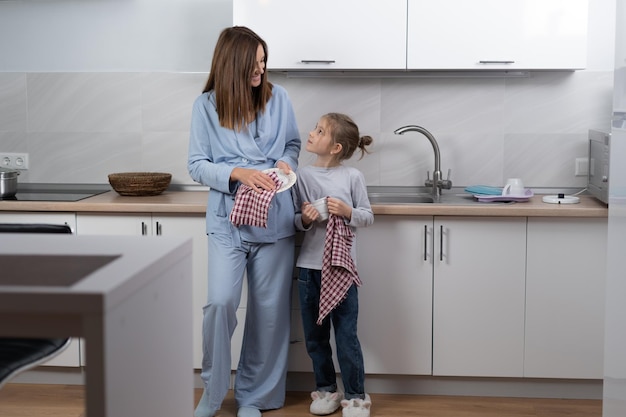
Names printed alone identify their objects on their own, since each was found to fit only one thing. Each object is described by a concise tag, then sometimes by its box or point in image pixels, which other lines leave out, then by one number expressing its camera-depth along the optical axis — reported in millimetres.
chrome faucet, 3781
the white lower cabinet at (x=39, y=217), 3549
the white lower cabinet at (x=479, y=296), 3492
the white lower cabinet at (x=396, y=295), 3506
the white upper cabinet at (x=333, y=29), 3566
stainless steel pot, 3627
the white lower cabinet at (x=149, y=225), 3557
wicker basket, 3705
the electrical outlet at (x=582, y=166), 3906
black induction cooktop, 3619
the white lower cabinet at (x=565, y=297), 3475
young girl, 3301
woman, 3193
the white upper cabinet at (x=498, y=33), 3549
